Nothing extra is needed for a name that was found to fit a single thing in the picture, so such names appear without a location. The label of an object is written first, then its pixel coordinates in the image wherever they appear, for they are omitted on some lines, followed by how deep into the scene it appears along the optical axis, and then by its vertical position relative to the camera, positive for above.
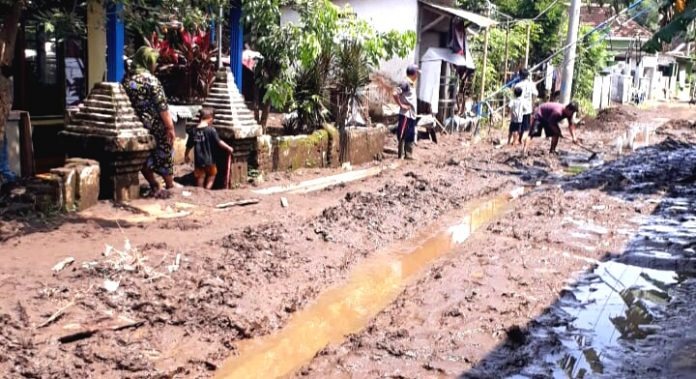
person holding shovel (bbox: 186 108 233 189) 9.00 -0.79
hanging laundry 17.72 +1.52
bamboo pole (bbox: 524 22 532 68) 20.77 +1.54
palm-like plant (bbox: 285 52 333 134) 12.13 -0.10
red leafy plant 11.70 +0.34
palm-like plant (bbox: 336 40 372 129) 12.48 +0.32
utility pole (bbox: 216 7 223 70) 10.09 +0.66
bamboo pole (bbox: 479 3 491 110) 18.10 +0.68
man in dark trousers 13.19 -0.18
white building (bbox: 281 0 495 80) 17.14 +1.97
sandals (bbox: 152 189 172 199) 8.49 -1.35
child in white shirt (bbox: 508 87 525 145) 15.87 -0.42
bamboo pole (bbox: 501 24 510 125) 19.81 +1.26
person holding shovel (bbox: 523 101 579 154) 15.06 -0.33
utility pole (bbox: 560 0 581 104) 20.38 +1.52
